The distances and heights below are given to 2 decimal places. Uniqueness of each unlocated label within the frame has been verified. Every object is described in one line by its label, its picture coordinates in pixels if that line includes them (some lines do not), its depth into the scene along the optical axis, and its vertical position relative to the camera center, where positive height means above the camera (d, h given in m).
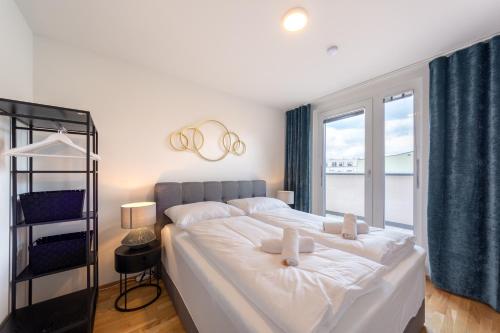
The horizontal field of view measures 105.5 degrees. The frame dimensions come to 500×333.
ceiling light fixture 1.40 +1.13
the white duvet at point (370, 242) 1.25 -0.55
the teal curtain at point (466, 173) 1.63 -0.06
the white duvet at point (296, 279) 0.72 -0.54
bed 0.82 -0.69
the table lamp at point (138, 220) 1.73 -0.50
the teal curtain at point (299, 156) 3.13 +0.18
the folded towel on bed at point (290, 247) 1.06 -0.47
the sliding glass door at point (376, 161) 2.29 +0.08
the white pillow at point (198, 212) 1.90 -0.49
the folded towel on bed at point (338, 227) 1.56 -0.51
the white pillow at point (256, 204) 2.39 -0.50
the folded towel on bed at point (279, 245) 1.21 -0.51
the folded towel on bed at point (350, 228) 1.45 -0.48
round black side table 1.63 -0.83
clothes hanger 1.11 +0.13
